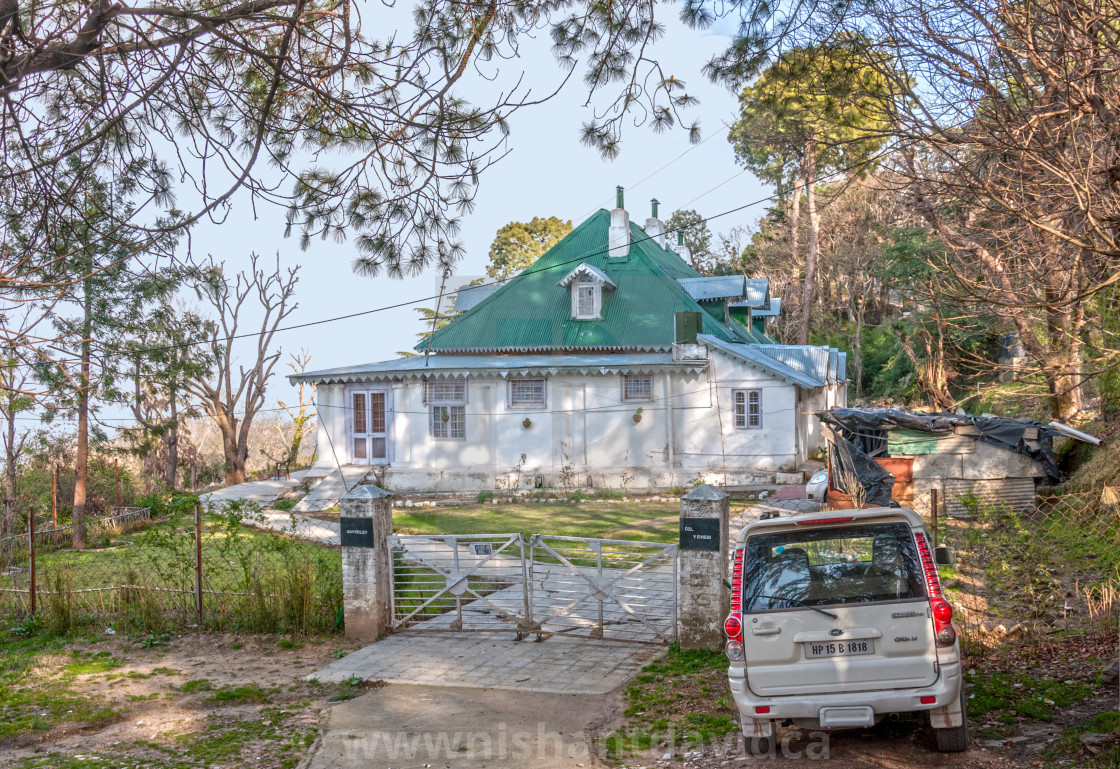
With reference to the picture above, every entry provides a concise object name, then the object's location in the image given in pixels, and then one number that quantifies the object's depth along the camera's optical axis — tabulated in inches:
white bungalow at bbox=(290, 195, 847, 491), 1044.5
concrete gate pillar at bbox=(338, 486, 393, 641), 414.6
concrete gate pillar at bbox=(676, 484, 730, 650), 364.2
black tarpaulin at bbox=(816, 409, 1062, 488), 716.7
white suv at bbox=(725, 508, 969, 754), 235.9
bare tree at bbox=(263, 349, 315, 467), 1417.3
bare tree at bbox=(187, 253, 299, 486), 1407.5
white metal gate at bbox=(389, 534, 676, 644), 407.8
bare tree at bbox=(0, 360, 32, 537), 807.7
